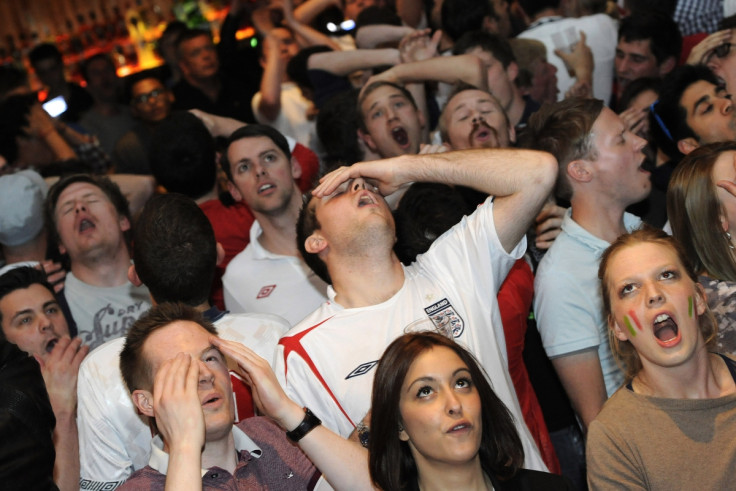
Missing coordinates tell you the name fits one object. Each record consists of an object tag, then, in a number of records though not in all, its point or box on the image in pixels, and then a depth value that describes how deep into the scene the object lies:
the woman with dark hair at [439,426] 2.44
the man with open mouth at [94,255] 3.84
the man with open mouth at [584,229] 3.14
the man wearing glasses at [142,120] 5.68
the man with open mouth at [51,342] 3.21
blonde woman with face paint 2.43
